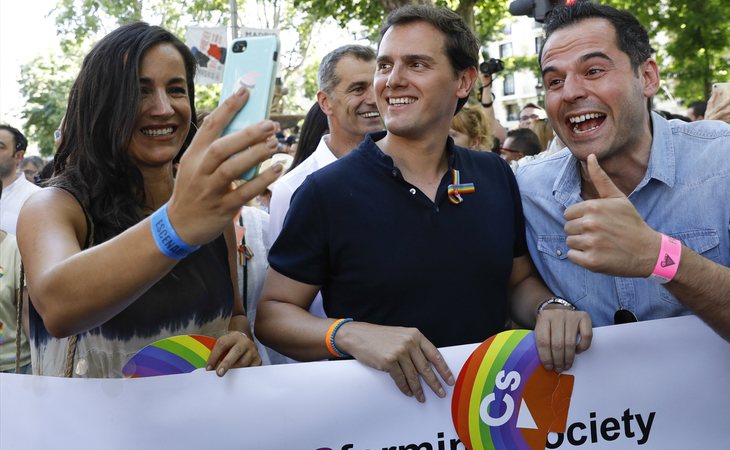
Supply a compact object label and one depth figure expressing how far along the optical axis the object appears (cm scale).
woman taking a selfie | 165
